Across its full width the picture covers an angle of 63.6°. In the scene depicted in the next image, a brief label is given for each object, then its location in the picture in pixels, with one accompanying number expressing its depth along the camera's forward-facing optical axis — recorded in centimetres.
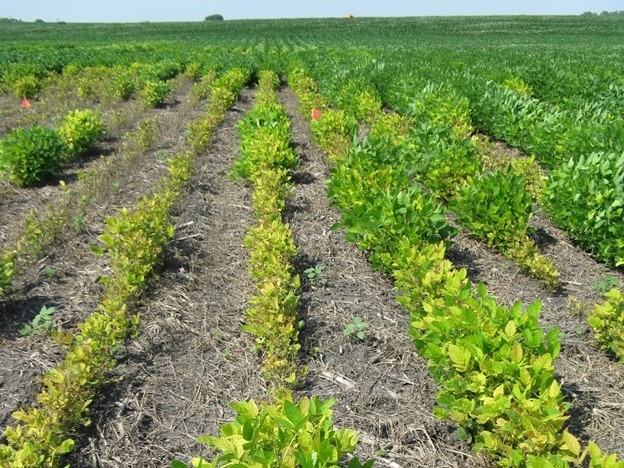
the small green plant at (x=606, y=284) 463
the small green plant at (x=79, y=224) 570
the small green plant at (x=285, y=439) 191
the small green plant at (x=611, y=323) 344
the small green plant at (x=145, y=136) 887
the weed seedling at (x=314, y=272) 482
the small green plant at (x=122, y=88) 1467
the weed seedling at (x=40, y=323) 396
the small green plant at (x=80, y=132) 862
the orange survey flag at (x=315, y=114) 1020
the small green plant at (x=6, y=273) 417
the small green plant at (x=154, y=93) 1332
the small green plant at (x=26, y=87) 1541
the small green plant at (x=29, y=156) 722
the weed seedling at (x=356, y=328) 396
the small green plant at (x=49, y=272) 480
